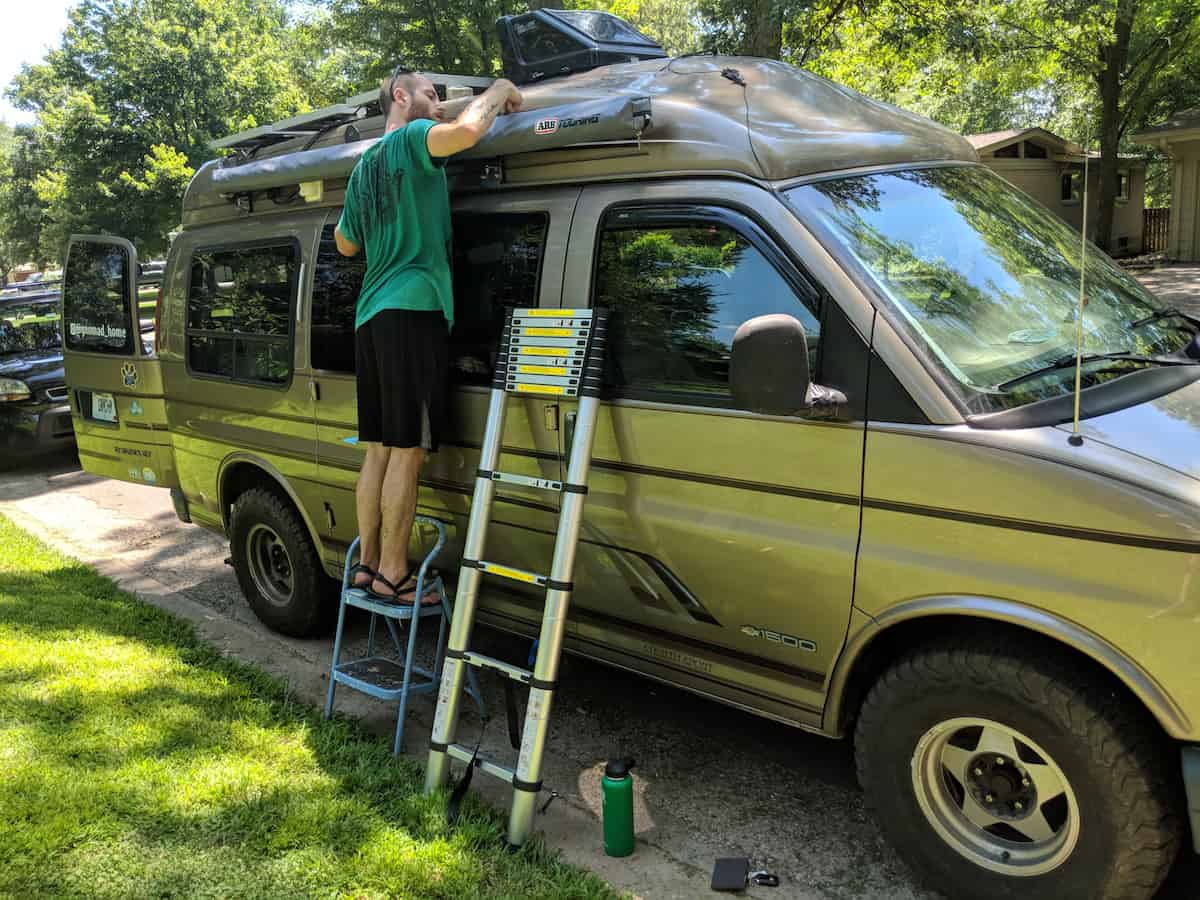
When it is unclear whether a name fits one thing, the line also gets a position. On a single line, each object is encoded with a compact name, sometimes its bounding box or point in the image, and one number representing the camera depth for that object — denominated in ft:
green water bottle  10.39
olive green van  8.31
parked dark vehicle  32.27
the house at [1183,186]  71.82
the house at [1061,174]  87.35
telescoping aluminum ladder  10.53
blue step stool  12.99
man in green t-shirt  12.50
